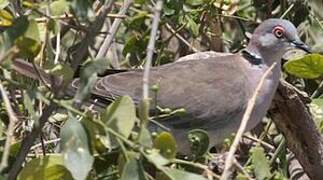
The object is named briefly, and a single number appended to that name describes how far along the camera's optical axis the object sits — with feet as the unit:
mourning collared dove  15.31
